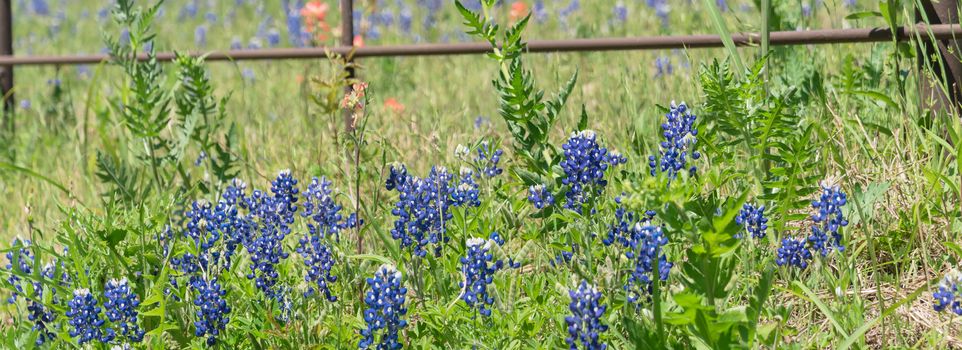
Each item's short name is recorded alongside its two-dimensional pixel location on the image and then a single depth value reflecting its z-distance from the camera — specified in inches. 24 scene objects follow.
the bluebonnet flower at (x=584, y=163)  85.1
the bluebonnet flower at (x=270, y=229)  93.3
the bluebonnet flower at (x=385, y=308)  77.5
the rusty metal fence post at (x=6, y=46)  194.2
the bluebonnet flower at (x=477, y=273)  80.8
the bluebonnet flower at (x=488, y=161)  96.8
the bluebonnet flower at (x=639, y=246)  76.2
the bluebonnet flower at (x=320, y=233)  91.3
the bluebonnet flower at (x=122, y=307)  87.6
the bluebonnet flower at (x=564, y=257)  87.5
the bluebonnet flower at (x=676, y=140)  90.2
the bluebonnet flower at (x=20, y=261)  92.4
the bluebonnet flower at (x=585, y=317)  71.9
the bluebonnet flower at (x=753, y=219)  88.4
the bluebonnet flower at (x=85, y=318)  85.4
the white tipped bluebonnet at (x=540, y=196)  91.7
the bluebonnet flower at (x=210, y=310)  87.0
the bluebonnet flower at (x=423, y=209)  91.9
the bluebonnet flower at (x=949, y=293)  77.3
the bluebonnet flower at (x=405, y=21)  296.4
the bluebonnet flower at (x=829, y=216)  85.0
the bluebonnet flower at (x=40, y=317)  95.2
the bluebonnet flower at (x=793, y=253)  86.7
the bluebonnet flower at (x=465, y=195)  95.2
